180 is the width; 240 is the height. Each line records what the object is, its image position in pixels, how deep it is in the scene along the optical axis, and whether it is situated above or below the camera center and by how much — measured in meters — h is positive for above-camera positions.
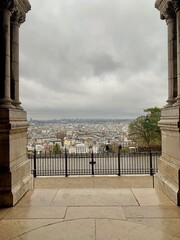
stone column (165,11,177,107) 9.10 +2.19
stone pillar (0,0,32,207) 7.76 +0.04
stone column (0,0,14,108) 8.21 +2.29
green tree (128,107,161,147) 30.00 -0.70
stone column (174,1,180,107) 8.14 +2.81
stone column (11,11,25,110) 9.53 +2.26
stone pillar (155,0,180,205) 7.85 +0.05
